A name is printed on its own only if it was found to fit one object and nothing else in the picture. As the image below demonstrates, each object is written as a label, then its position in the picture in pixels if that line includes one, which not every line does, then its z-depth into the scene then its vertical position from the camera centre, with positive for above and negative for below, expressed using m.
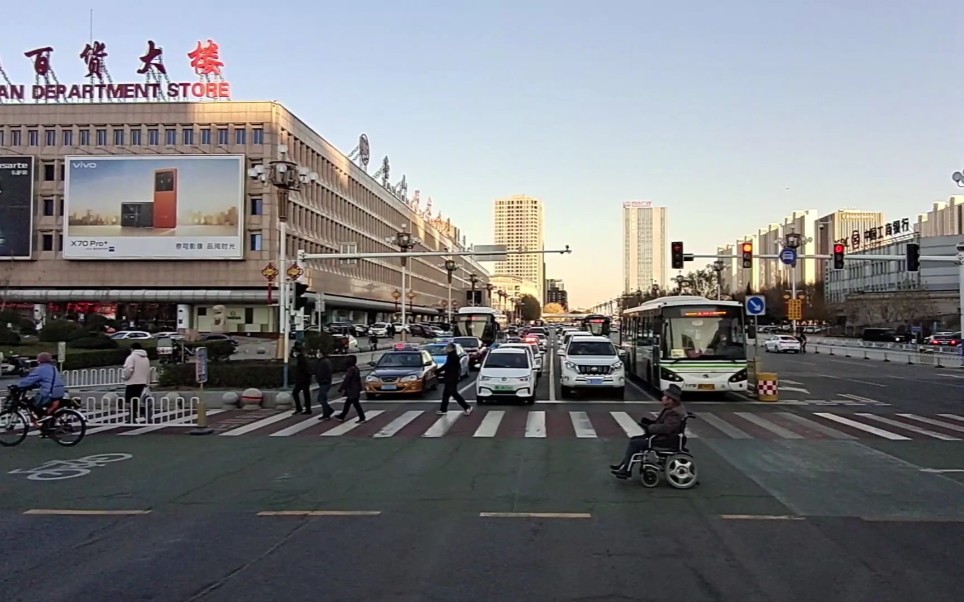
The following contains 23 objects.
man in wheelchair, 10.82 -1.33
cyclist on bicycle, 15.22 -1.06
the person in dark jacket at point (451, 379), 19.83 -1.23
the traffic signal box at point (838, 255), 33.34 +3.07
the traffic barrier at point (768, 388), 24.00 -1.74
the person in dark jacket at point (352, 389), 19.08 -1.44
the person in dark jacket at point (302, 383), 20.14 -1.39
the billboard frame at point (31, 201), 74.06 +11.68
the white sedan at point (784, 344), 60.88 -1.10
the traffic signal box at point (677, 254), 36.47 +3.41
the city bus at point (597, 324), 77.69 +0.51
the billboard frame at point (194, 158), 73.12 +13.55
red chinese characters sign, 71.31 +22.37
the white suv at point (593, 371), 24.45 -1.27
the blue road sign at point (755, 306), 24.89 +0.73
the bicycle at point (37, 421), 15.10 -1.74
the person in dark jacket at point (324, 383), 19.45 -1.33
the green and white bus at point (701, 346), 23.31 -0.49
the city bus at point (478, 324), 58.28 +0.36
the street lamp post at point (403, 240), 46.16 +5.14
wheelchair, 10.68 -1.82
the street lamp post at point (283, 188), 28.04 +5.09
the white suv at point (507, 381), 22.56 -1.46
